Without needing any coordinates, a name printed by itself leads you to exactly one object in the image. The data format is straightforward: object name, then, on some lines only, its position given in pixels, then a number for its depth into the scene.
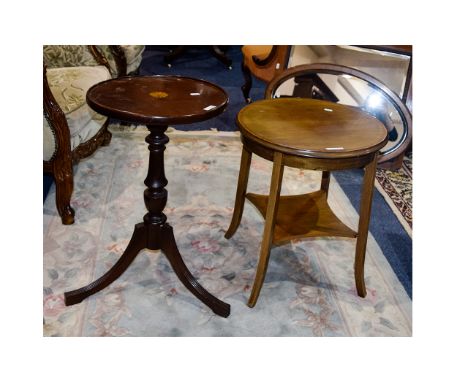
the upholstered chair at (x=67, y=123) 2.58
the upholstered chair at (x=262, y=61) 3.96
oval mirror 2.37
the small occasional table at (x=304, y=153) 1.97
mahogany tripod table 1.86
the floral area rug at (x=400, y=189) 3.06
